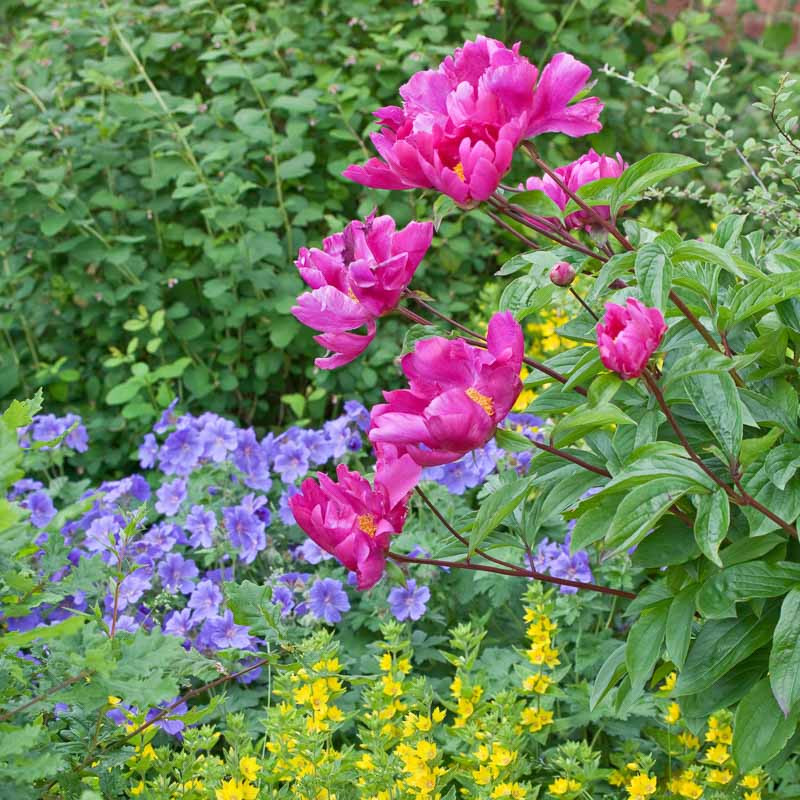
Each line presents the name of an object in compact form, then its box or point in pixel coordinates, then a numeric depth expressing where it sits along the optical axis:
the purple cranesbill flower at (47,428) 3.11
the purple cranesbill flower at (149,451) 3.01
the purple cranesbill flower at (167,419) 3.09
